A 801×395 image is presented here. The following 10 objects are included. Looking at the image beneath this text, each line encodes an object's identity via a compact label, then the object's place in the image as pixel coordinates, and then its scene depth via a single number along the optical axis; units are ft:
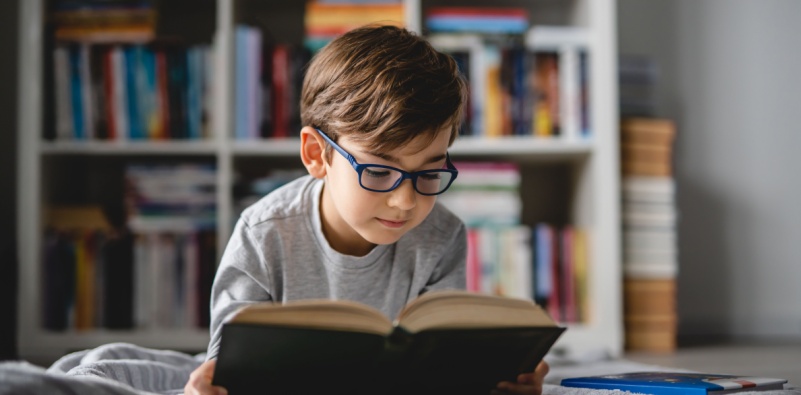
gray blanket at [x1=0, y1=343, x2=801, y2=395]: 2.40
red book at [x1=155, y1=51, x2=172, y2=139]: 6.70
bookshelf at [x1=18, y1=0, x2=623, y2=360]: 6.45
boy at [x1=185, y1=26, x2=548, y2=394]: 3.20
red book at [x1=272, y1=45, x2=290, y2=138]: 6.71
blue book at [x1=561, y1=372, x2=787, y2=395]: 2.87
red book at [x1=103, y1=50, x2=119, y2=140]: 6.67
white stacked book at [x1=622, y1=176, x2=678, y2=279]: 6.66
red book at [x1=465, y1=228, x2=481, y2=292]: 6.63
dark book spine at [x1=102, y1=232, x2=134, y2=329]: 6.57
